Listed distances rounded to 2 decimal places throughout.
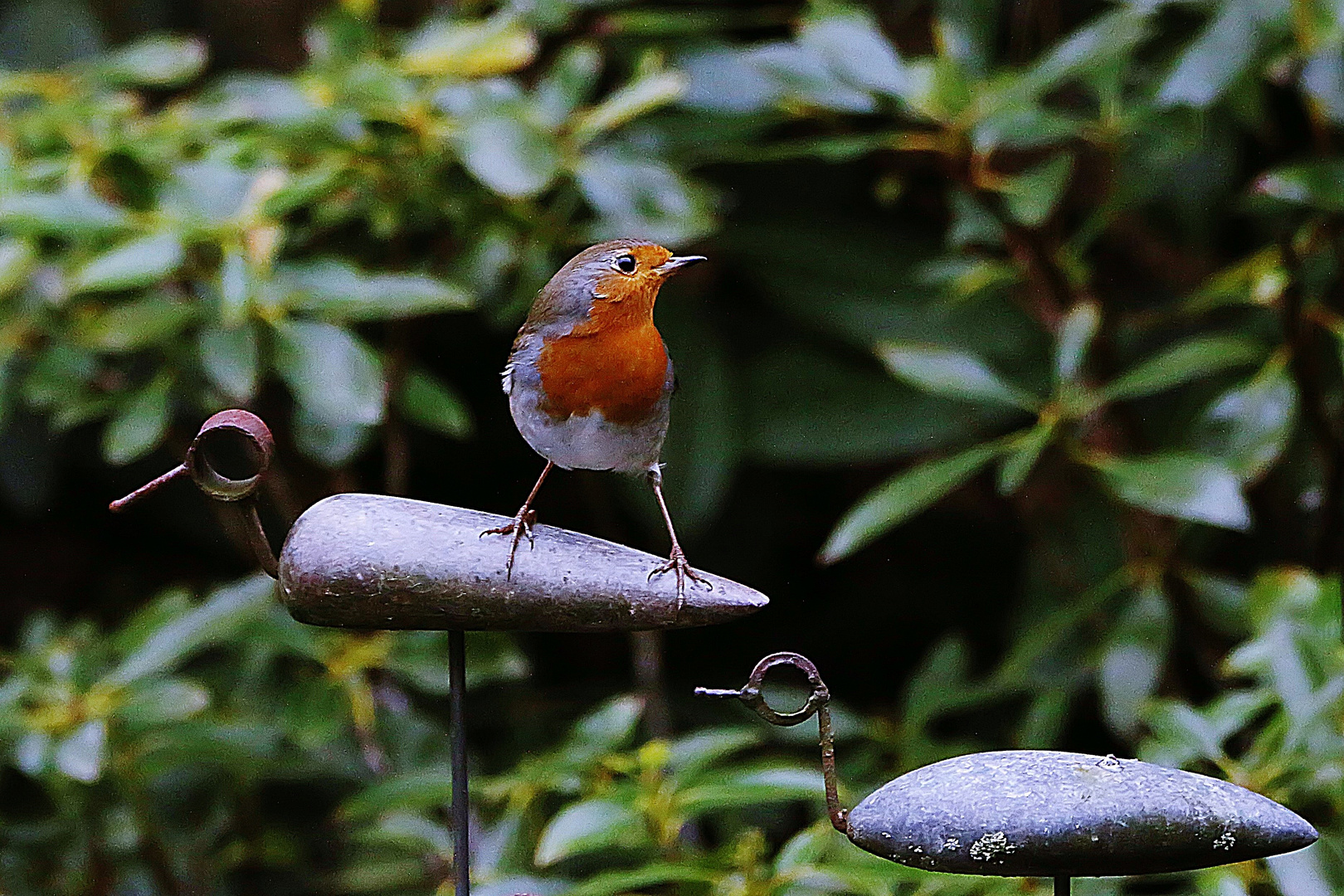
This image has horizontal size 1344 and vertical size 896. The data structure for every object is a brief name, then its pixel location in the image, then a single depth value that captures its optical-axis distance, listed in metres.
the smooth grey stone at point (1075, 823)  8.50
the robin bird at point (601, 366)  8.62
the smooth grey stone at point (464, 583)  8.55
